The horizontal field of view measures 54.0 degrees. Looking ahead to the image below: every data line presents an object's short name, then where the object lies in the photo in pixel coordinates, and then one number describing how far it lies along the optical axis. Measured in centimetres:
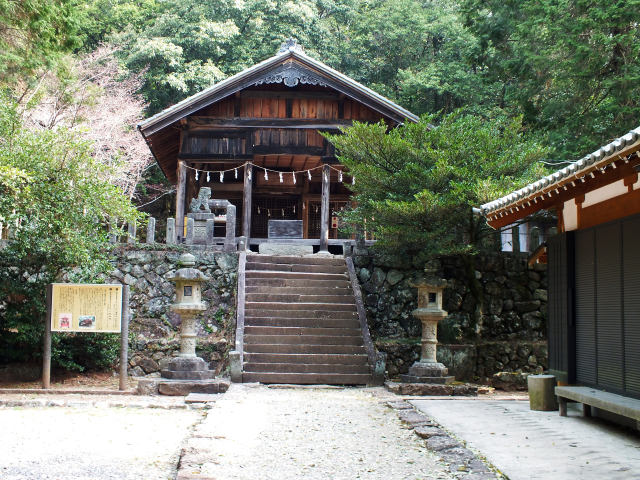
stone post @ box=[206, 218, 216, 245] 1555
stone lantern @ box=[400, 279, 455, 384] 1160
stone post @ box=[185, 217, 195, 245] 1552
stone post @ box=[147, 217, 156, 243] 1608
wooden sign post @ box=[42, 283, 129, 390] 1083
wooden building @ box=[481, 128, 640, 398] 721
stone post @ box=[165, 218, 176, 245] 1635
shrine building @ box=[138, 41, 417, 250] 1812
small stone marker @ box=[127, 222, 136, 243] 1465
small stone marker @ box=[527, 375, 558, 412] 891
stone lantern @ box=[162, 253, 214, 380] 1098
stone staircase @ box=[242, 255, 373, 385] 1223
